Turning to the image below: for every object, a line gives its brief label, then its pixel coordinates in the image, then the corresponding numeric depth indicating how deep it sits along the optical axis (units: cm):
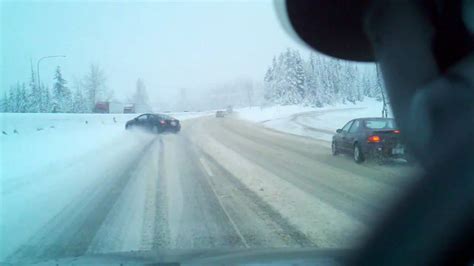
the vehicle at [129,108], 4950
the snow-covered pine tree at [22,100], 4572
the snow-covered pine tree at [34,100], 4198
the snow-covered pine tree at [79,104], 4964
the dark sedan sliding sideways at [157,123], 3112
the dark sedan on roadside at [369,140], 1361
